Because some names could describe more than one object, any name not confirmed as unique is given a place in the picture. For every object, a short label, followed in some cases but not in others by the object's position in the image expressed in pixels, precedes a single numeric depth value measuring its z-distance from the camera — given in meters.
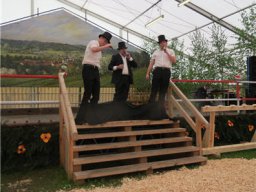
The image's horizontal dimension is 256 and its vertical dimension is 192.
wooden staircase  4.41
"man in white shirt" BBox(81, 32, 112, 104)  4.87
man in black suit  5.62
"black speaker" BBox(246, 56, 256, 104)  8.89
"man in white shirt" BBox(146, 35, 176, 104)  5.69
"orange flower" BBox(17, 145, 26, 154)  4.81
